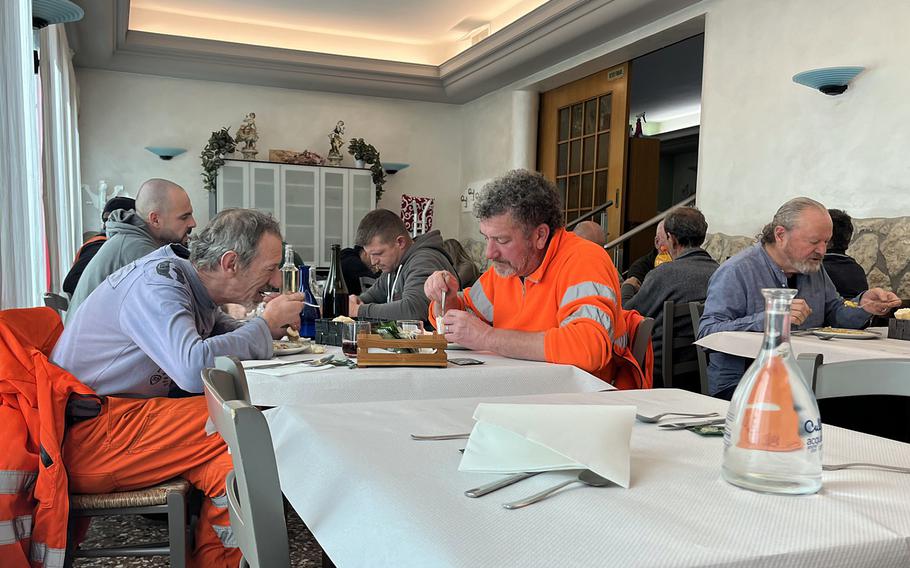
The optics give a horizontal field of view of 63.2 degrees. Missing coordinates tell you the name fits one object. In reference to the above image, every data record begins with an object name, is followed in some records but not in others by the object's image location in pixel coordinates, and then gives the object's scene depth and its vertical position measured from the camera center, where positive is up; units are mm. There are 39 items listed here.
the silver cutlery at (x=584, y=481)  828 -298
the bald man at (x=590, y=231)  5688 +0
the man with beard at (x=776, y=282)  2980 -196
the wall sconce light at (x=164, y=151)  8414 +779
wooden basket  1890 -331
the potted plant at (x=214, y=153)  8273 +770
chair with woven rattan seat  1685 -664
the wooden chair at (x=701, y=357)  3043 -504
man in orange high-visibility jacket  2115 -199
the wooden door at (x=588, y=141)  7148 +939
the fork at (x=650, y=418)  1234 -311
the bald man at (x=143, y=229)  3424 -50
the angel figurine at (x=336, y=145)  8992 +962
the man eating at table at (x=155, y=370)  1742 -385
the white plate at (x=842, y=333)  2691 -355
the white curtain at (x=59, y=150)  4930 +529
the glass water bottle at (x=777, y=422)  844 -212
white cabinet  8453 +298
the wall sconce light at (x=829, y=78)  4461 +969
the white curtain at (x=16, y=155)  3004 +261
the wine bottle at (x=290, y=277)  2889 -213
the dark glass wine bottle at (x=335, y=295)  3156 -303
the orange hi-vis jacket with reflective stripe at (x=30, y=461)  1511 -508
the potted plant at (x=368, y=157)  9000 +832
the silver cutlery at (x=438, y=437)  1093 -311
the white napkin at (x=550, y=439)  893 -259
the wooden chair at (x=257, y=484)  795 -285
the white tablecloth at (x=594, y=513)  699 -302
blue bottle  2701 -355
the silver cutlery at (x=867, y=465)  975 -303
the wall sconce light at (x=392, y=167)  9420 +750
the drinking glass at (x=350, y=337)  2104 -322
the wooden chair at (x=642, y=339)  2336 -338
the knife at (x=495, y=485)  836 -297
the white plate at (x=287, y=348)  2160 -373
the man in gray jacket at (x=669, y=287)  3763 -275
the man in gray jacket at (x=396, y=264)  3488 -190
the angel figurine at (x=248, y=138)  8602 +980
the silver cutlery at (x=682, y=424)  1195 -310
